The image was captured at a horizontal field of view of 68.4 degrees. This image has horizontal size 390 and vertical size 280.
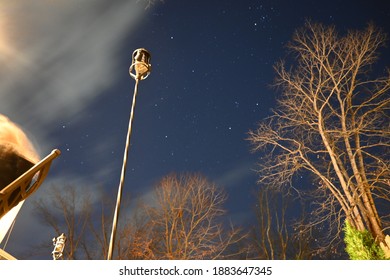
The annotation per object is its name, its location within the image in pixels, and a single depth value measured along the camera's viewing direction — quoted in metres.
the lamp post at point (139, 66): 3.71
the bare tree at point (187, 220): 11.70
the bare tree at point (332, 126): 6.30
